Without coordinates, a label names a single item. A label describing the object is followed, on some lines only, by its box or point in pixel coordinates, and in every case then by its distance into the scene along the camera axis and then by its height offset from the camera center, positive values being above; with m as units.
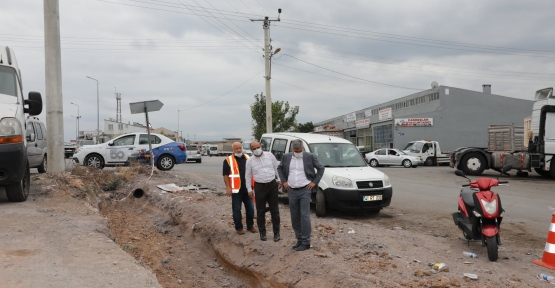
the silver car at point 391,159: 30.36 -1.43
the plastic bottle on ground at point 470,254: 6.17 -1.63
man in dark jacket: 6.26 -0.63
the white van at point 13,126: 8.02 +0.33
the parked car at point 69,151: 36.94 -0.63
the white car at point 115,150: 18.80 -0.30
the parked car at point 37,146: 13.73 -0.07
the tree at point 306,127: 80.20 +2.29
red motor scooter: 5.89 -1.05
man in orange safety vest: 7.10 -0.60
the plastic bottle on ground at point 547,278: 5.18 -1.65
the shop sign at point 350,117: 57.29 +2.78
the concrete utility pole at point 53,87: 12.75 +1.60
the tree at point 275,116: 48.81 +2.64
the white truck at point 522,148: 18.36 -0.54
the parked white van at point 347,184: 9.43 -0.96
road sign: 13.81 +1.11
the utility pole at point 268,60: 27.38 +5.03
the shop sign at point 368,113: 59.35 +3.38
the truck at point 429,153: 32.03 -1.12
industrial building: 41.19 +1.64
